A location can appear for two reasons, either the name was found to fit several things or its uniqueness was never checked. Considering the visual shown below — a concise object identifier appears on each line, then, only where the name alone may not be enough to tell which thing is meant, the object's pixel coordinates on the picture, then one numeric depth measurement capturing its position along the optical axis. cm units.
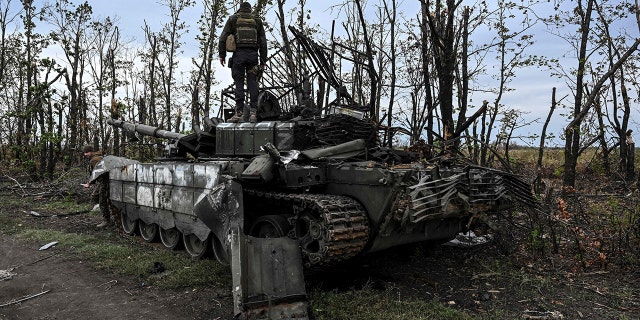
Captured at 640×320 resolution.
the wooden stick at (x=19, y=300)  649
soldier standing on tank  976
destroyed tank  589
